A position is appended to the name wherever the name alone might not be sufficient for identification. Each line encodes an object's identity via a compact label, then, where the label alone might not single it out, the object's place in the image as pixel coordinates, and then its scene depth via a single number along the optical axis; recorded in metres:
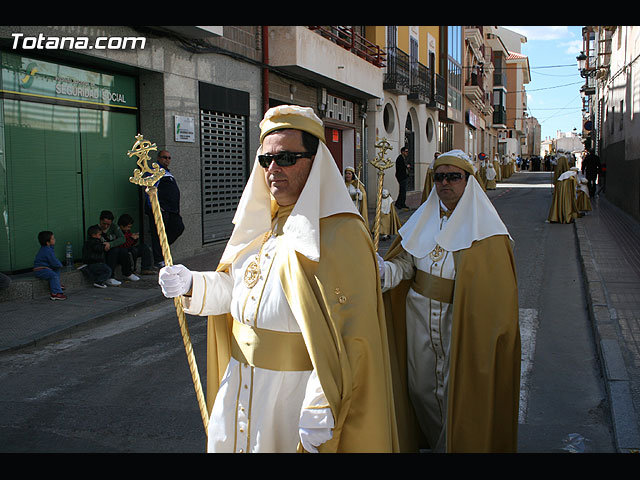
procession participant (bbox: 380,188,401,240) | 14.34
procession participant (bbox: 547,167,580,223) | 17.23
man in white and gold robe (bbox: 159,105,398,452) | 2.42
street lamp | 34.41
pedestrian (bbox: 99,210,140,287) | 9.45
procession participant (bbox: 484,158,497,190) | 35.53
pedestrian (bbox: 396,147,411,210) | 20.75
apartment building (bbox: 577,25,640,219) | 18.16
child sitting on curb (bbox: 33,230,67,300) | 8.43
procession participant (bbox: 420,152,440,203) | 9.74
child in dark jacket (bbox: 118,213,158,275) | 9.88
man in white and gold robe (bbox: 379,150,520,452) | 3.58
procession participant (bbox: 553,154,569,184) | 22.58
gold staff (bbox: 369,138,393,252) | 4.33
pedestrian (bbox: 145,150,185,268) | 10.18
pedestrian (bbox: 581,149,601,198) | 24.95
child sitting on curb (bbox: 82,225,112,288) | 9.18
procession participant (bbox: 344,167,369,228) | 12.93
